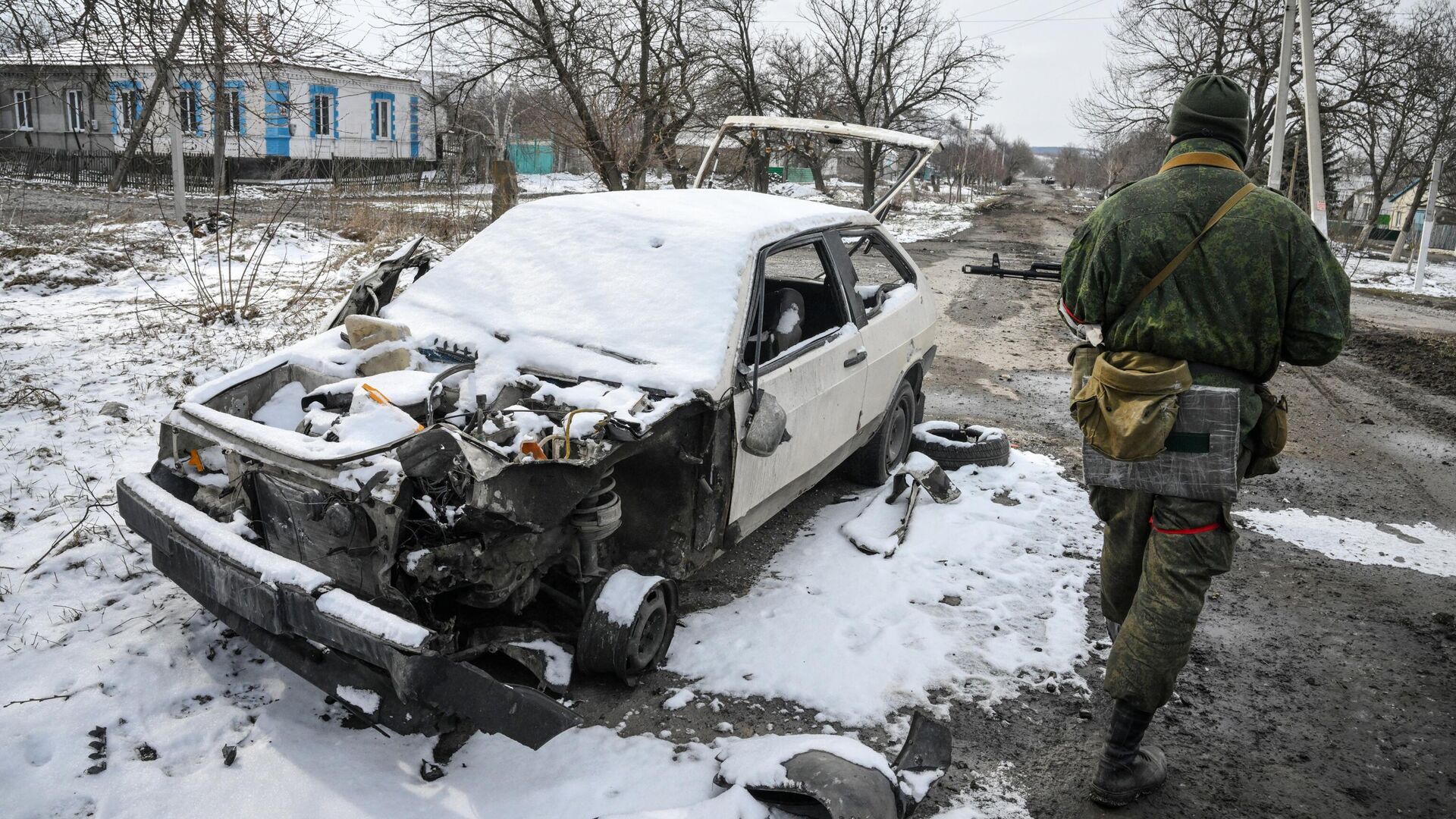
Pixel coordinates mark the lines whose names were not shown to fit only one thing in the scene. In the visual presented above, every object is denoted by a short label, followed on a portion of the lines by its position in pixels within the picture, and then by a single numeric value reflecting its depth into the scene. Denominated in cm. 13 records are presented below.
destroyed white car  266
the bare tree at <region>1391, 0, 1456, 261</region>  2664
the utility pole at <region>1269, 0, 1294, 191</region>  1206
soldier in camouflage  261
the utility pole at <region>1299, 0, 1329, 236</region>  912
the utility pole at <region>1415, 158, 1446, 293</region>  1861
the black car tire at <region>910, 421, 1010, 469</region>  555
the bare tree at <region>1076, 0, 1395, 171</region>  2641
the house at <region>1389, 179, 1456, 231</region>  3084
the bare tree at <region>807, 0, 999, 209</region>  3041
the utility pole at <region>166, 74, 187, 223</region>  1407
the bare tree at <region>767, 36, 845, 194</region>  2852
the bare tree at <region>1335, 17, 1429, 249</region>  2577
